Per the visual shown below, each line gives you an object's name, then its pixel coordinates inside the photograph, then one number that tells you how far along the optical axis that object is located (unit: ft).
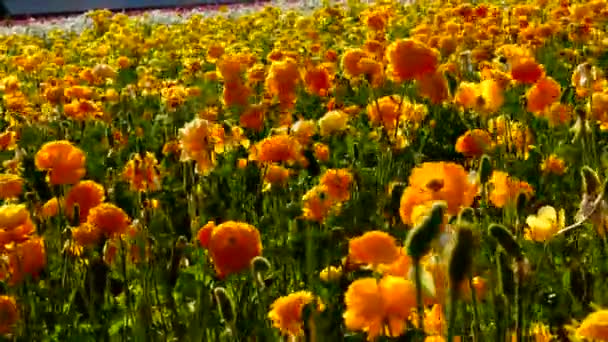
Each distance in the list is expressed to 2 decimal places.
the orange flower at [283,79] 10.78
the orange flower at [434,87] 10.71
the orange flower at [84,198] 7.82
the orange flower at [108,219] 7.25
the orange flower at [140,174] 8.86
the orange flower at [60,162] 7.80
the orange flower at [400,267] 5.57
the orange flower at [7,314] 6.36
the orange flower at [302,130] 10.32
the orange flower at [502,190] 7.80
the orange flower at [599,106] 9.71
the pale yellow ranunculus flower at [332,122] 10.89
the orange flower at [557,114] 11.21
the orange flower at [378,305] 4.99
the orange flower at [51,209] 8.70
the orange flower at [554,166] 10.13
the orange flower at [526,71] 10.30
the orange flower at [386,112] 10.46
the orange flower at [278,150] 8.84
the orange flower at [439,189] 5.74
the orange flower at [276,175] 9.34
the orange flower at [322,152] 10.51
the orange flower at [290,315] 5.81
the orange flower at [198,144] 8.89
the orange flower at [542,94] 9.97
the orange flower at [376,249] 5.83
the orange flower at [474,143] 9.50
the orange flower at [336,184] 8.36
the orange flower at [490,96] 9.71
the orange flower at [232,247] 6.36
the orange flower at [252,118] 11.39
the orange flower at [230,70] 11.72
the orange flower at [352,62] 10.57
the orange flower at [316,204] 8.07
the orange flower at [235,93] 11.34
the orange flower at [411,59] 9.18
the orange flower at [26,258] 7.00
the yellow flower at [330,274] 6.99
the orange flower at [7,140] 11.41
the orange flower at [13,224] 6.70
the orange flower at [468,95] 9.99
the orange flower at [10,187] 8.25
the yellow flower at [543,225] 7.00
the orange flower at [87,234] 7.38
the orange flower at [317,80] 11.57
